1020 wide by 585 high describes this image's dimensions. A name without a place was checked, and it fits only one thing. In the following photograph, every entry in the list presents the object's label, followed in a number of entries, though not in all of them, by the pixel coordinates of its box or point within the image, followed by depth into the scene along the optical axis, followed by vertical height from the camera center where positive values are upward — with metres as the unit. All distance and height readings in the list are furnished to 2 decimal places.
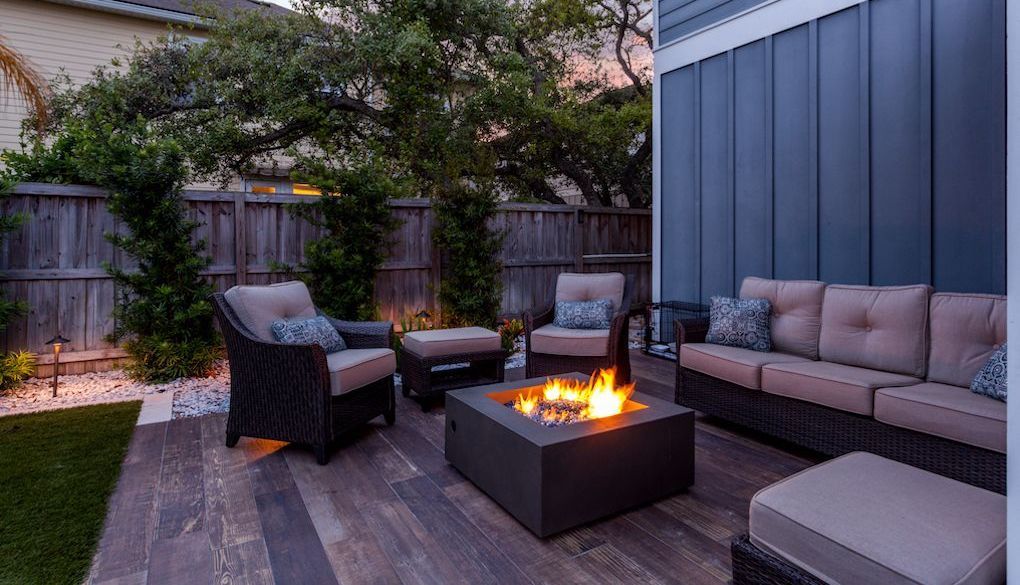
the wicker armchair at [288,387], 2.94 -0.53
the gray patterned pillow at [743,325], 3.65 -0.21
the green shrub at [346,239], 5.15 +0.52
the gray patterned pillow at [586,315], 4.53 -0.18
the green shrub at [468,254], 5.94 +0.43
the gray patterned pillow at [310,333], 3.27 -0.25
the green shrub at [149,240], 4.43 +0.42
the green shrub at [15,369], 4.25 -0.63
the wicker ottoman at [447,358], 3.96 -0.49
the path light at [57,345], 4.23 -0.44
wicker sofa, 2.39 -0.45
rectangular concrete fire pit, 2.15 -0.71
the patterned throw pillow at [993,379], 2.43 -0.38
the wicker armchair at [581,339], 4.15 -0.35
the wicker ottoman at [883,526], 1.22 -0.57
